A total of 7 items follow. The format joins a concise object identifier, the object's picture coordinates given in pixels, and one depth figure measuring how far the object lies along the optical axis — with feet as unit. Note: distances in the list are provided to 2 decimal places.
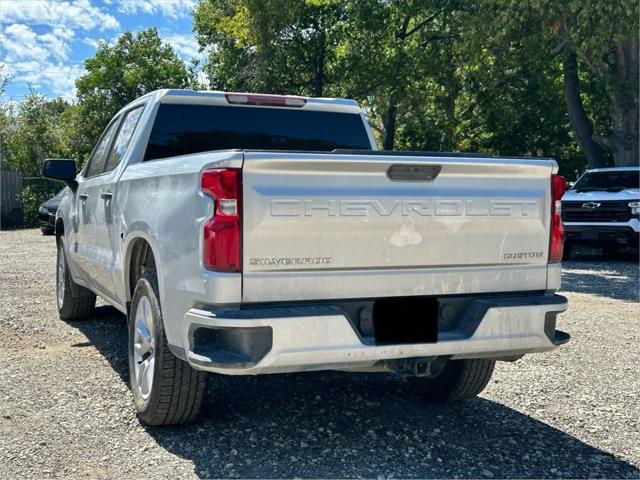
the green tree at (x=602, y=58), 44.24
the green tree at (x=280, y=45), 69.26
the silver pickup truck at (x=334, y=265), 11.04
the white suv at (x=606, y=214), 43.55
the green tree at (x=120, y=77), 113.29
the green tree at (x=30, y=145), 93.40
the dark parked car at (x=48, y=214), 65.72
